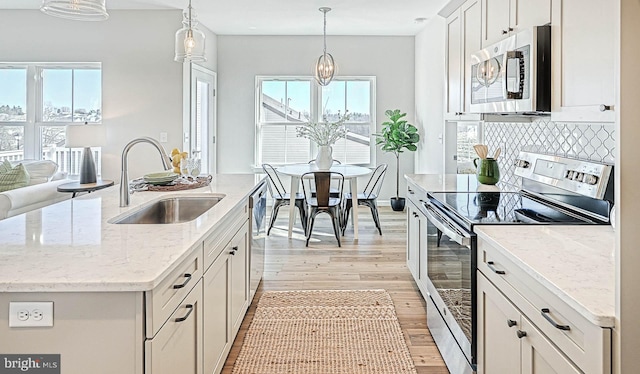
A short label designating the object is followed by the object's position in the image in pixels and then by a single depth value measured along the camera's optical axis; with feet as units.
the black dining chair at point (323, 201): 16.43
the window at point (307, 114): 25.58
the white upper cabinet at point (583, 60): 5.63
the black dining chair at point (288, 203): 17.90
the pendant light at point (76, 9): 6.84
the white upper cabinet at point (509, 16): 7.35
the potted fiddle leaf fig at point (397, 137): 23.45
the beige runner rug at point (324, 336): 8.38
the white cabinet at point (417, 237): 10.40
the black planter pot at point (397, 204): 24.15
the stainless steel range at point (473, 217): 6.66
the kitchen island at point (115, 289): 4.24
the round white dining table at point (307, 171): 17.54
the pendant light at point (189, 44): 11.99
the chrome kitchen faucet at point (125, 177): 7.82
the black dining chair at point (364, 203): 18.49
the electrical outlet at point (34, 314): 4.21
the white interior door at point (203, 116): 21.13
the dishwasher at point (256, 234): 10.59
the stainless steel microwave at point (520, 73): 7.27
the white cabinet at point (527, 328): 3.76
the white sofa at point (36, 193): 12.30
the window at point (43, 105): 20.45
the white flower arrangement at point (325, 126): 24.00
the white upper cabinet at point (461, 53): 10.64
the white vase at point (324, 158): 18.81
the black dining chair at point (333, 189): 18.31
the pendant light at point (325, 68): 19.47
